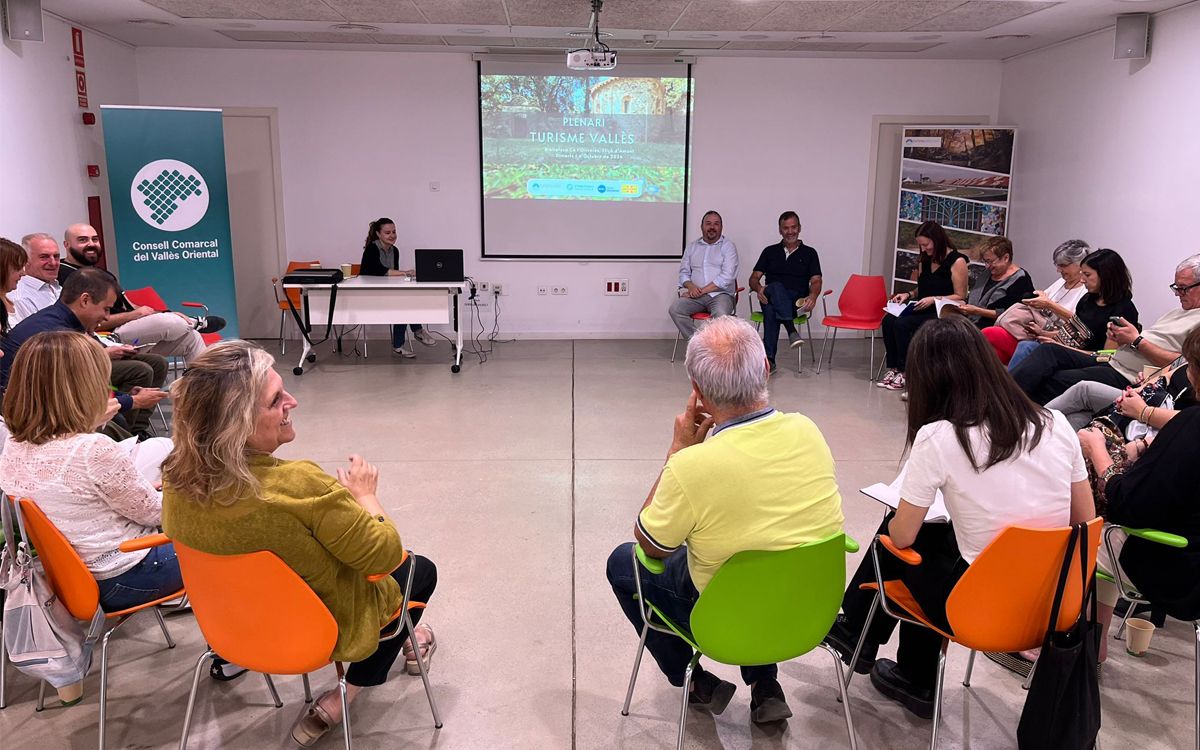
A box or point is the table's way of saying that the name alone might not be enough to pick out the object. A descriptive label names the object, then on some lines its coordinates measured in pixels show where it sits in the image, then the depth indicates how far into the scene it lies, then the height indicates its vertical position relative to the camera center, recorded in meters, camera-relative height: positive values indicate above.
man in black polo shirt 7.63 -0.60
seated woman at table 7.87 -0.41
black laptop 7.23 -0.45
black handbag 2.08 -1.11
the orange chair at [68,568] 2.29 -0.97
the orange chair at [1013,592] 2.06 -0.91
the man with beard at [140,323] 5.38 -0.71
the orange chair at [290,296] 8.02 -0.83
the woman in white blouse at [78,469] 2.39 -0.71
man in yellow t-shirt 2.03 -0.63
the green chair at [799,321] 7.50 -0.93
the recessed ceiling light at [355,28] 7.00 +1.46
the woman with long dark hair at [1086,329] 4.69 -0.63
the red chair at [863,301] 7.54 -0.75
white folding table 7.03 -0.76
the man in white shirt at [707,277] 7.80 -0.58
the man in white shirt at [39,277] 4.79 -0.40
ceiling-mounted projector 6.12 +1.06
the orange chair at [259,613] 1.96 -0.94
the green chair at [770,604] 2.02 -0.93
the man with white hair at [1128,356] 4.04 -0.69
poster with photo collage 8.01 +0.31
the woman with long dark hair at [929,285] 6.66 -0.54
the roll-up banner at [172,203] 6.62 +0.03
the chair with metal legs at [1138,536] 2.31 -0.97
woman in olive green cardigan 1.93 -0.64
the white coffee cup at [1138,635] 2.93 -1.40
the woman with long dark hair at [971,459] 2.18 -0.60
